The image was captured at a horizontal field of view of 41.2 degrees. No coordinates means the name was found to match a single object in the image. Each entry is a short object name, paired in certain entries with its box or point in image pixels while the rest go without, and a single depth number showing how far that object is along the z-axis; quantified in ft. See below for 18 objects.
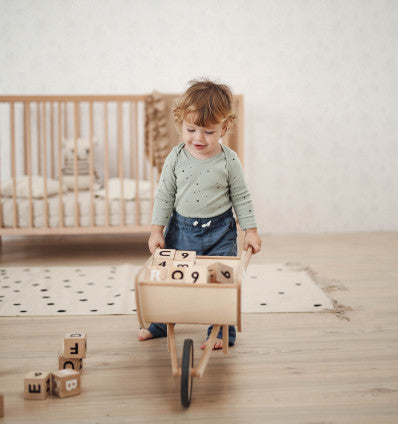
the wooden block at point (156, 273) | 3.99
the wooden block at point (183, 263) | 4.12
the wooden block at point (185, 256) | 4.29
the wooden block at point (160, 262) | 4.24
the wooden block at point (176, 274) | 4.02
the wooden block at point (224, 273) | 4.14
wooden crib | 8.72
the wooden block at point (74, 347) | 4.41
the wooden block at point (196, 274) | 3.93
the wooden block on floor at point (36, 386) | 3.98
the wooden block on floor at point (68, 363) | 4.45
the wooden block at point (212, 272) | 4.24
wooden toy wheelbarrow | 3.74
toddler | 4.81
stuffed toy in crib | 9.93
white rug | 6.31
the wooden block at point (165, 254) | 4.29
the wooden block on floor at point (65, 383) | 4.00
